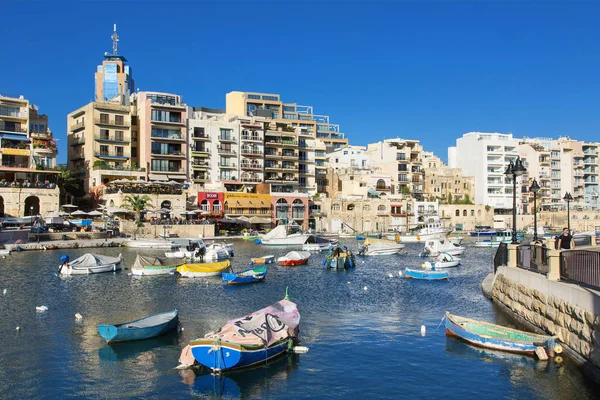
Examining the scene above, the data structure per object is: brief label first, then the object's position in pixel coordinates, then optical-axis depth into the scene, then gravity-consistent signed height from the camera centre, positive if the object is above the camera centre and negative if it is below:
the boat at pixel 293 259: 50.72 -4.28
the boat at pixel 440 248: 58.49 -3.98
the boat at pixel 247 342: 18.61 -4.42
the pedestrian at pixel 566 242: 24.16 -1.41
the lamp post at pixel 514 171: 27.41 +1.89
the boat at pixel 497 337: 19.94 -4.69
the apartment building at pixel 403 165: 113.44 +9.26
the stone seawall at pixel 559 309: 16.80 -3.55
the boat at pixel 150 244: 63.69 -3.50
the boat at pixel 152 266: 42.44 -4.04
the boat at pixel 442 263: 45.97 -4.40
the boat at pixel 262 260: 50.66 -4.37
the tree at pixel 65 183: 82.62 +4.55
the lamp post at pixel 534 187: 31.02 +1.22
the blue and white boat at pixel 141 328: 21.98 -4.55
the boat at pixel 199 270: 41.69 -4.22
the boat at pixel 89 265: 42.50 -3.94
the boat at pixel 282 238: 72.00 -3.38
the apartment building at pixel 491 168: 117.44 +8.82
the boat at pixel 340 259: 48.06 -4.13
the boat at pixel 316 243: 66.46 -3.88
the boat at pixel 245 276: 38.38 -4.37
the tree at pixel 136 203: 75.75 +1.41
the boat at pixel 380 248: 60.56 -4.08
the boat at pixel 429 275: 41.09 -4.70
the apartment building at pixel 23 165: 72.62 +6.96
